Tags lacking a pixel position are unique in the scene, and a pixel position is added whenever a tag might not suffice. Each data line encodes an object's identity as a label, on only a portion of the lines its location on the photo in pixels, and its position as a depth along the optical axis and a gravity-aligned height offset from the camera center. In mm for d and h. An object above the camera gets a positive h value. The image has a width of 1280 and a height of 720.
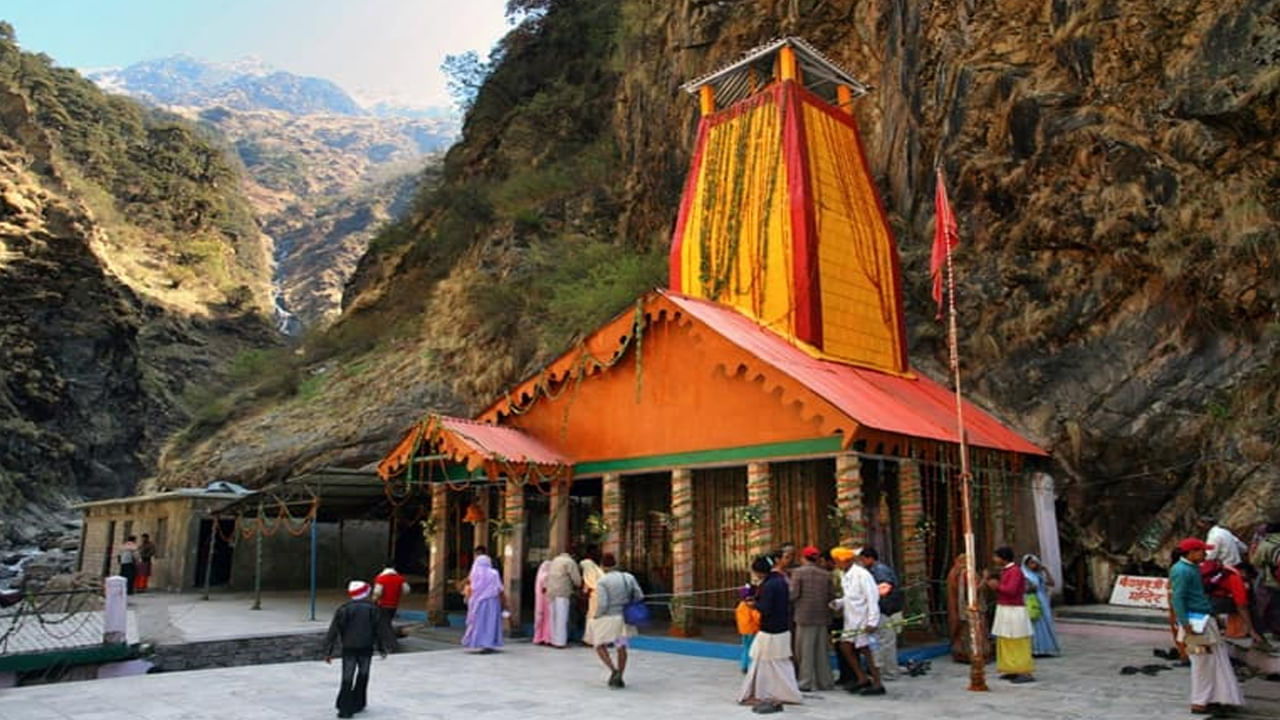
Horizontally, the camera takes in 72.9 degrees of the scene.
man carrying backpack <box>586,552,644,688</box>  9641 -780
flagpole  8773 -591
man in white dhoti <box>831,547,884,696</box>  9148 -801
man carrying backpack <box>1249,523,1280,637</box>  9000 -369
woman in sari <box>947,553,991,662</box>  11086 -917
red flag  10758 +3841
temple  12445 +1925
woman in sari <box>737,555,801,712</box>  8469 -1050
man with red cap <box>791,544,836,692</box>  9211 -774
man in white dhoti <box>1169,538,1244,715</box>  7512 -822
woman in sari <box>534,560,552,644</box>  13391 -1060
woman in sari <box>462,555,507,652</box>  12562 -892
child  9109 -717
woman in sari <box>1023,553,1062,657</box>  11367 -1028
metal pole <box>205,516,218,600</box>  21391 -76
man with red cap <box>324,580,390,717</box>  7992 -868
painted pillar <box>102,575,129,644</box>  11922 -883
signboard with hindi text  13844 -750
